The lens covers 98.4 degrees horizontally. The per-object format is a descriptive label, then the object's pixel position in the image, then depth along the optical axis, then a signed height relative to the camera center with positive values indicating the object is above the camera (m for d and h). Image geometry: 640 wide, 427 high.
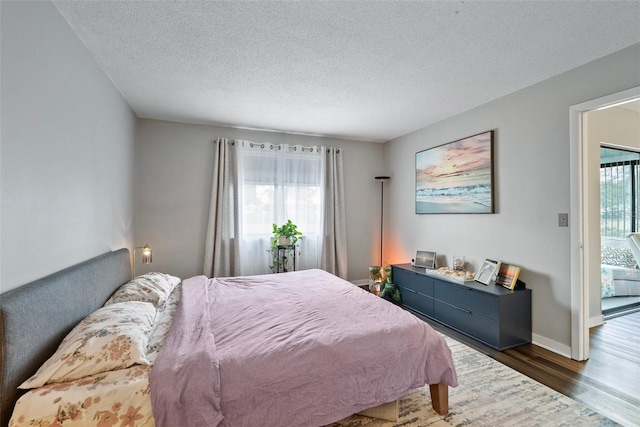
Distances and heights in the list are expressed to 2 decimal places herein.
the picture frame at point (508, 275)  2.81 -0.64
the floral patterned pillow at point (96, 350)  1.20 -0.63
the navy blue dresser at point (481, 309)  2.65 -1.00
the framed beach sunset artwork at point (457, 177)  3.22 +0.50
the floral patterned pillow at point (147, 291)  2.06 -0.61
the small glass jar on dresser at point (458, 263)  3.48 -0.62
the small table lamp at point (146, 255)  2.90 -0.42
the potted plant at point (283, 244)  4.10 -0.44
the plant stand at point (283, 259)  4.25 -0.68
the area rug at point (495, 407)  1.74 -1.31
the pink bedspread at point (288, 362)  1.29 -0.79
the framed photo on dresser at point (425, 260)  3.88 -0.65
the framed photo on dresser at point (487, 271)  2.99 -0.63
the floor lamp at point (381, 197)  5.08 +0.33
